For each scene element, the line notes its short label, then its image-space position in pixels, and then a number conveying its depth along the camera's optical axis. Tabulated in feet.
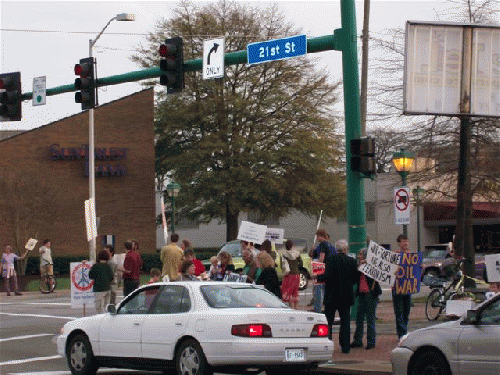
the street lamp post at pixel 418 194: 100.90
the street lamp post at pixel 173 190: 154.81
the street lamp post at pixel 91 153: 124.47
